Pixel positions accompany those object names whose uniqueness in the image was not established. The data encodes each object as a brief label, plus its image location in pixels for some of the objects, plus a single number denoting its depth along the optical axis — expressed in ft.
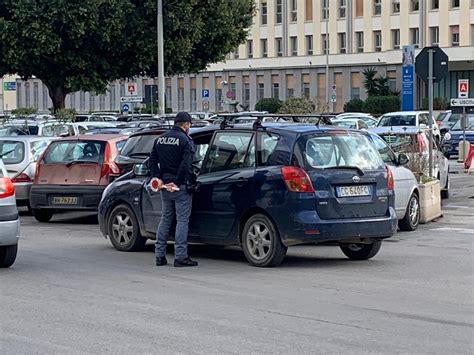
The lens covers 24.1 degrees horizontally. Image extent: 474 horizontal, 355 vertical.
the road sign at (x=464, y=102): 118.42
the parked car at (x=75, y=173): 62.08
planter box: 60.49
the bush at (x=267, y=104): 261.24
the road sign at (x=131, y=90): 149.72
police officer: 42.34
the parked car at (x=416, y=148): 65.31
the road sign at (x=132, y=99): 143.33
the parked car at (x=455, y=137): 133.59
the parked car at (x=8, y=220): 41.47
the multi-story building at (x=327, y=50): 251.80
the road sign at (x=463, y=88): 123.80
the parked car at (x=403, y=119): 122.37
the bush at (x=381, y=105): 249.34
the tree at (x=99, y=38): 132.87
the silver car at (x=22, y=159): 67.77
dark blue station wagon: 40.96
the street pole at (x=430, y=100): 66.69
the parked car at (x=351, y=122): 104.31
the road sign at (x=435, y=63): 69.72
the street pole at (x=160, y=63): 121.08
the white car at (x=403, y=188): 55.98
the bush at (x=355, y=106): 253.65
